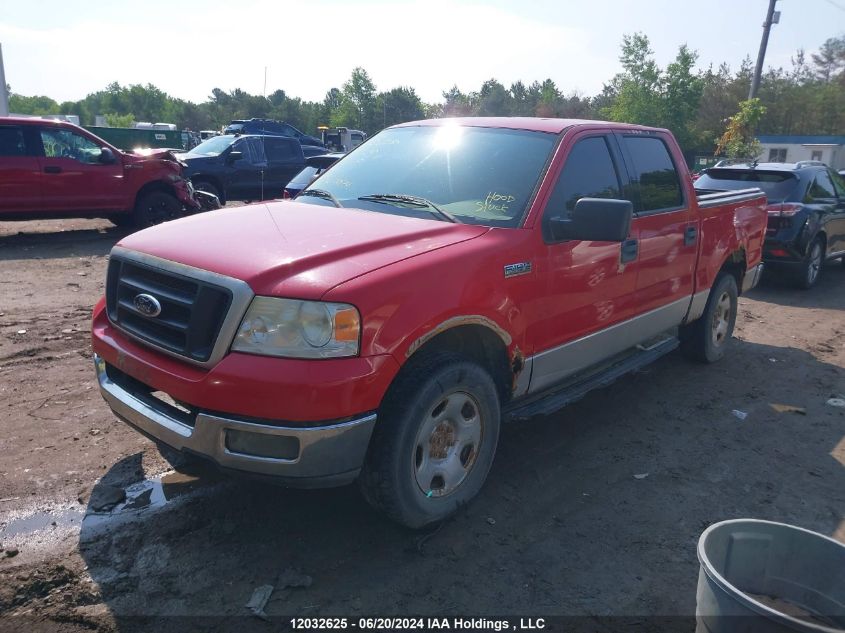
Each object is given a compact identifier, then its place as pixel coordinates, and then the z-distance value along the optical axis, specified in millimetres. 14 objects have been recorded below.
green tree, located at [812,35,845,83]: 62375
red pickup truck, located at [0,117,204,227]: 10477
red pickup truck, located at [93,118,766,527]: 2684
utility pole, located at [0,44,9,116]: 22953
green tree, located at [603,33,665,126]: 50656
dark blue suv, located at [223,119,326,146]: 22891
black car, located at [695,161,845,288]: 9328
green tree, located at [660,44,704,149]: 49688
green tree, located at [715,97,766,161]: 27250
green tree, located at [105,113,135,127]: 92912
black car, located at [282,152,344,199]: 9653
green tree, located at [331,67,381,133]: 77938
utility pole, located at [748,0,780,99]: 23388
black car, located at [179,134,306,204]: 14586
